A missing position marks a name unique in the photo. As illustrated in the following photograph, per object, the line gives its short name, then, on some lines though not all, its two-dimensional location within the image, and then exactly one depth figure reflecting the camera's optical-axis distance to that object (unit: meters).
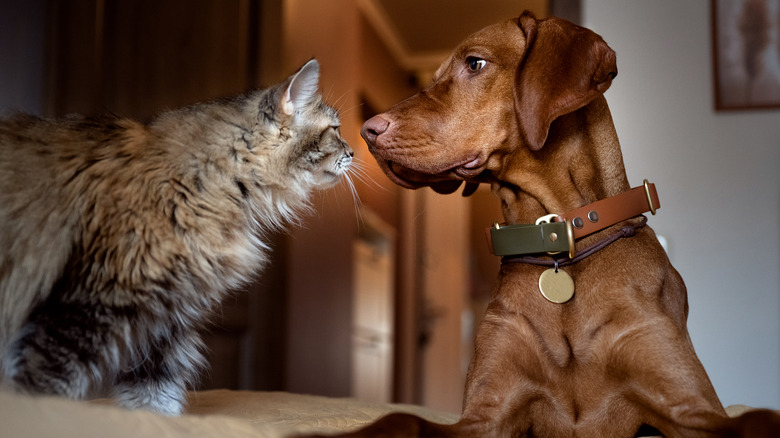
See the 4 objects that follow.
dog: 1.32
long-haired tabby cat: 1.22
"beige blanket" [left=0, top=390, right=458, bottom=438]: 0.80
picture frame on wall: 2.80
